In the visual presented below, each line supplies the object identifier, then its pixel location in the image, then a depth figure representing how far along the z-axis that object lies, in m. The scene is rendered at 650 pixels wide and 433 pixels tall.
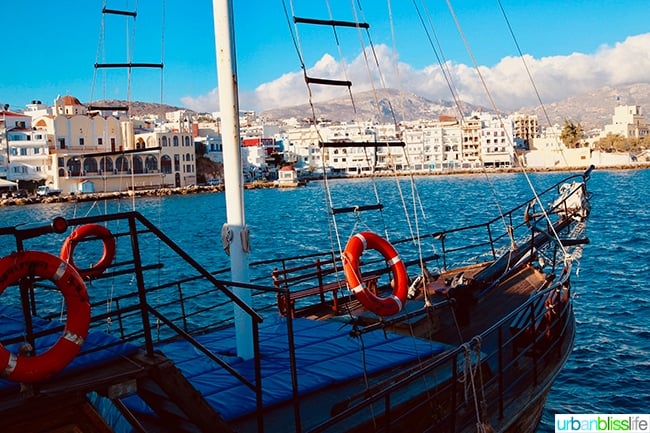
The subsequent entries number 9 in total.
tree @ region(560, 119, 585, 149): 193.62
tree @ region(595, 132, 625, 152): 194.38
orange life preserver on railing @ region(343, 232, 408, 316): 7.50
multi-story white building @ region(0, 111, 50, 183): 118.69
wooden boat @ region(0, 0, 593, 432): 4.55
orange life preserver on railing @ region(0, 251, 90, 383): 4.28
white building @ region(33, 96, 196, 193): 112.25
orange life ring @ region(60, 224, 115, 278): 8.46
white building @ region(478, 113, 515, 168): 184.75
